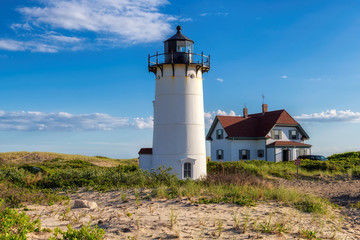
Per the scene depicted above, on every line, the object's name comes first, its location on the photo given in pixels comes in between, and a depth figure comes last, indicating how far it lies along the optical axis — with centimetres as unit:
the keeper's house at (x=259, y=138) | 3928
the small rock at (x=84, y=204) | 1191
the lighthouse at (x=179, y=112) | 2192
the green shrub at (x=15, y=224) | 755
